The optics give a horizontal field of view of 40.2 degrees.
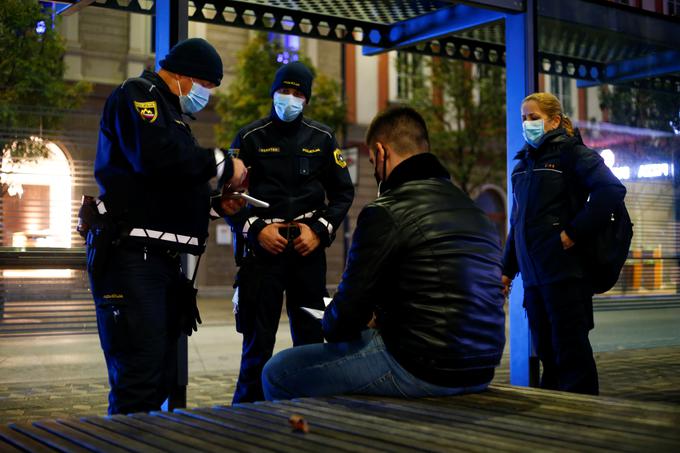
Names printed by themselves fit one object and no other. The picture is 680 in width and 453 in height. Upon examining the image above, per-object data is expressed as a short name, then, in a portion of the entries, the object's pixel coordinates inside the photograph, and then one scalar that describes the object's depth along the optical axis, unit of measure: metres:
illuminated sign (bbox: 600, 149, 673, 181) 8.07
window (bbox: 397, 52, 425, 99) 27.27
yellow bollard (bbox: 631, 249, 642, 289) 8.53
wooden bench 2.71
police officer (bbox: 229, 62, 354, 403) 5.43
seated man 3.57
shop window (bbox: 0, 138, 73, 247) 6.59
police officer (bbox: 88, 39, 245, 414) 4.16
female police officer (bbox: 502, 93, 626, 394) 5.55
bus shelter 7.44
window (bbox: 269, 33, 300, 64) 24.77
